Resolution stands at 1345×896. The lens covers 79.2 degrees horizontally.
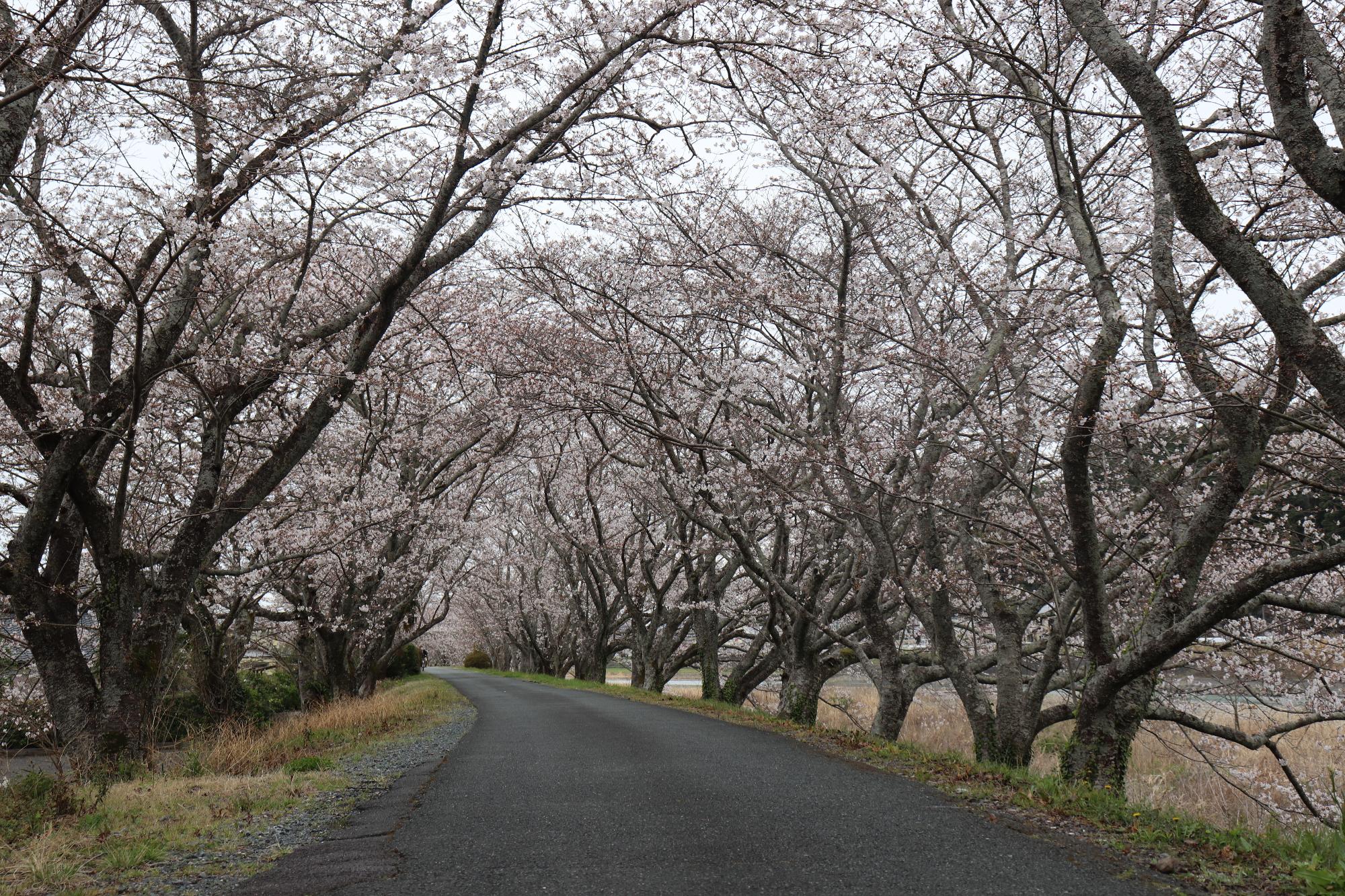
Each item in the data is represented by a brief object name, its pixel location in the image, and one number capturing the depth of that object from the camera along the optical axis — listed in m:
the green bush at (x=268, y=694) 17.45
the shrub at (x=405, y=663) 35.89
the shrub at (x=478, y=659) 58.31
